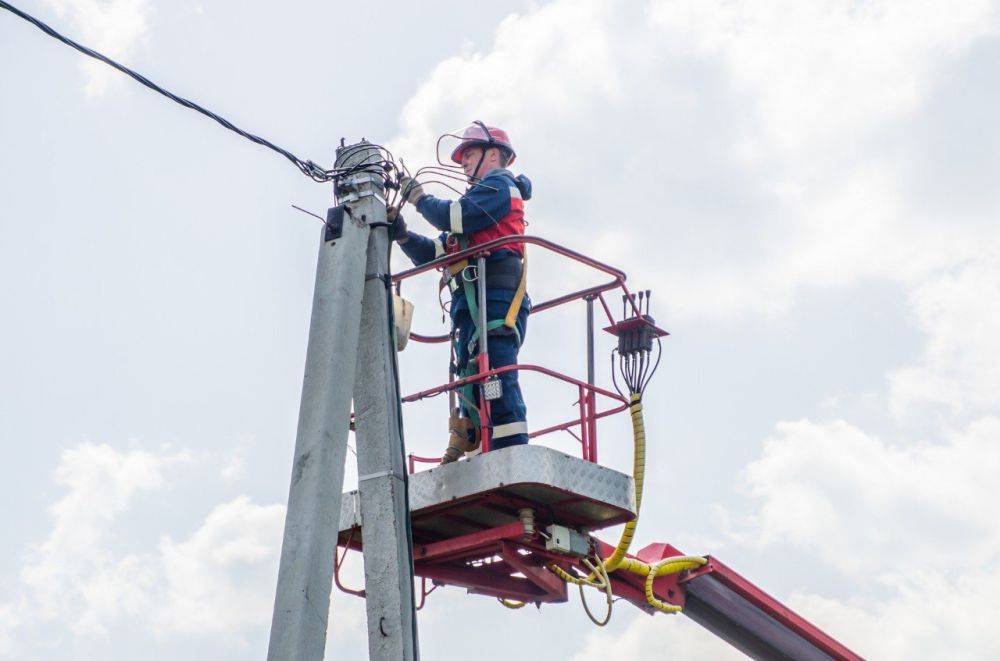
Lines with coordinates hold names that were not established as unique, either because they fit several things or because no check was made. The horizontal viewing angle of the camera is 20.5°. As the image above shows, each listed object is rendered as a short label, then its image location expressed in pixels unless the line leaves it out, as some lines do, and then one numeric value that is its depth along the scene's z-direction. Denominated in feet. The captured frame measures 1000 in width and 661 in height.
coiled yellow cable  63.68
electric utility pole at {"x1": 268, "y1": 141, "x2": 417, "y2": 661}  45.59
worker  61.16
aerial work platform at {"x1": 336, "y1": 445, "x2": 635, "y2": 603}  59.06
